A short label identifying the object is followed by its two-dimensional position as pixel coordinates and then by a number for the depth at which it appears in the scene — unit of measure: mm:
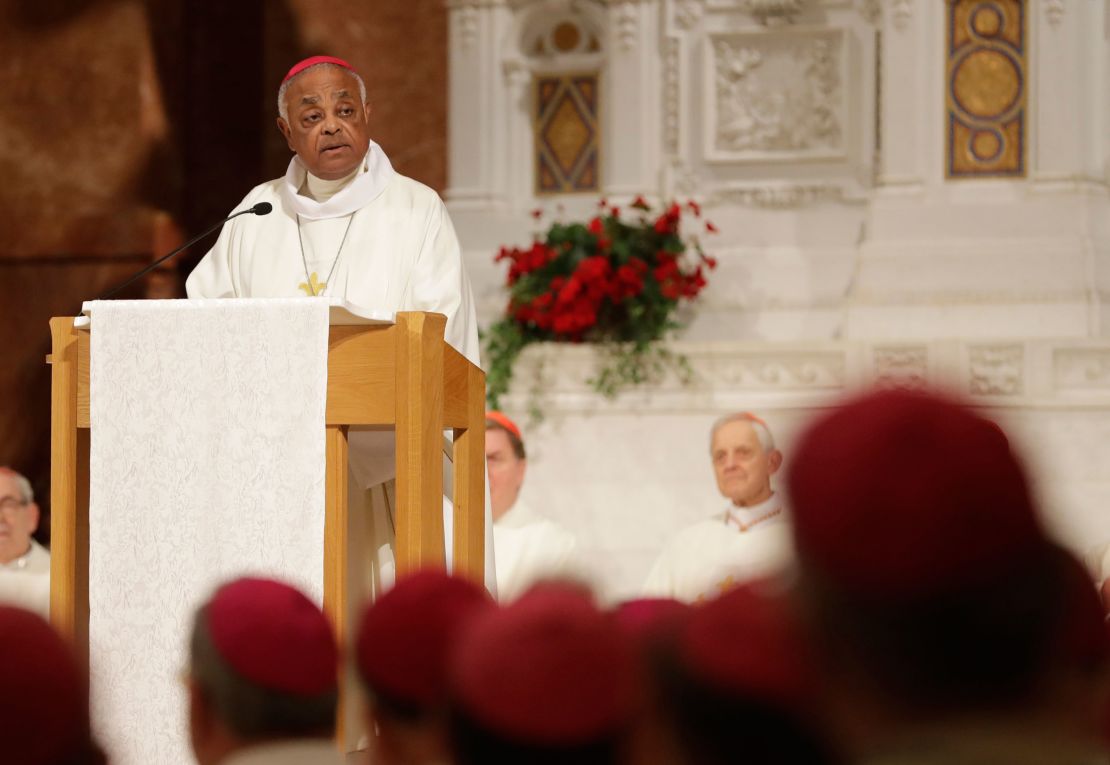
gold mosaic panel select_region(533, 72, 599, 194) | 18000
